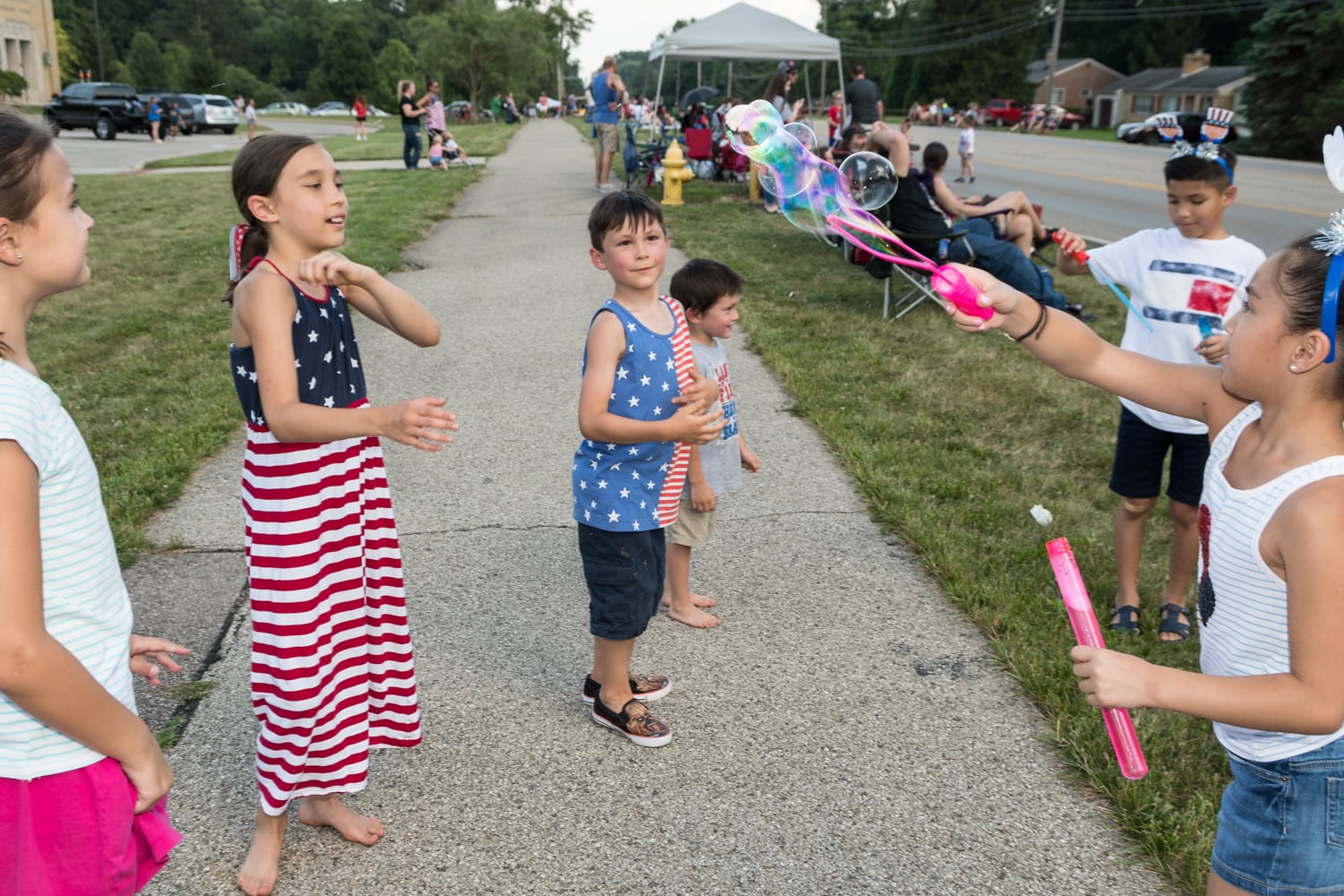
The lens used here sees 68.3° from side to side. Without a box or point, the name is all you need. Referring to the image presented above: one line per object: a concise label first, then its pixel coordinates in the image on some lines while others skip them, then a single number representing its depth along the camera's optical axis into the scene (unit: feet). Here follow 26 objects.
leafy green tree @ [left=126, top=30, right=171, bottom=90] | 222.48
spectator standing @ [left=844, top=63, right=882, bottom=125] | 46.34
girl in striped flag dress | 7.24
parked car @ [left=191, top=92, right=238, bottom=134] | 126.11
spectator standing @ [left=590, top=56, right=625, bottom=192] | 50.14
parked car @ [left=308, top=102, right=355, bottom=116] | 231.85
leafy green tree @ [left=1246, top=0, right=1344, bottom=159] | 100.94
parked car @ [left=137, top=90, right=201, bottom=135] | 123.24
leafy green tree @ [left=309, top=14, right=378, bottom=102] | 243.60
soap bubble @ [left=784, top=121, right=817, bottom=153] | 12.09
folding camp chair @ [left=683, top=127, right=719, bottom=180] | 55.16
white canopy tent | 47.37
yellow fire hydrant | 46.85
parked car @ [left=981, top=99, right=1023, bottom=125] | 220.84
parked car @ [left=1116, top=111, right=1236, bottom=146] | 126.21
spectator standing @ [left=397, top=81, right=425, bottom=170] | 59.88
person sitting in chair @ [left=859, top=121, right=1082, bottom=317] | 25.13
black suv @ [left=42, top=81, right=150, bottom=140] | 106.83
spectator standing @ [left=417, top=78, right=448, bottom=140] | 66.39
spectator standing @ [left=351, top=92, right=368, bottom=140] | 99.31
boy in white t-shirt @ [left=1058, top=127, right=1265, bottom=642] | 11.64
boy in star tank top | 8.87
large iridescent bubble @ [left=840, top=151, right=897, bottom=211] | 11.37
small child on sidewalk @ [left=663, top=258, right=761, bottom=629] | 11.39
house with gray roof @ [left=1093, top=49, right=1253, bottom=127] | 221.66
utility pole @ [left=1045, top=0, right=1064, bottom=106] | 186.29
